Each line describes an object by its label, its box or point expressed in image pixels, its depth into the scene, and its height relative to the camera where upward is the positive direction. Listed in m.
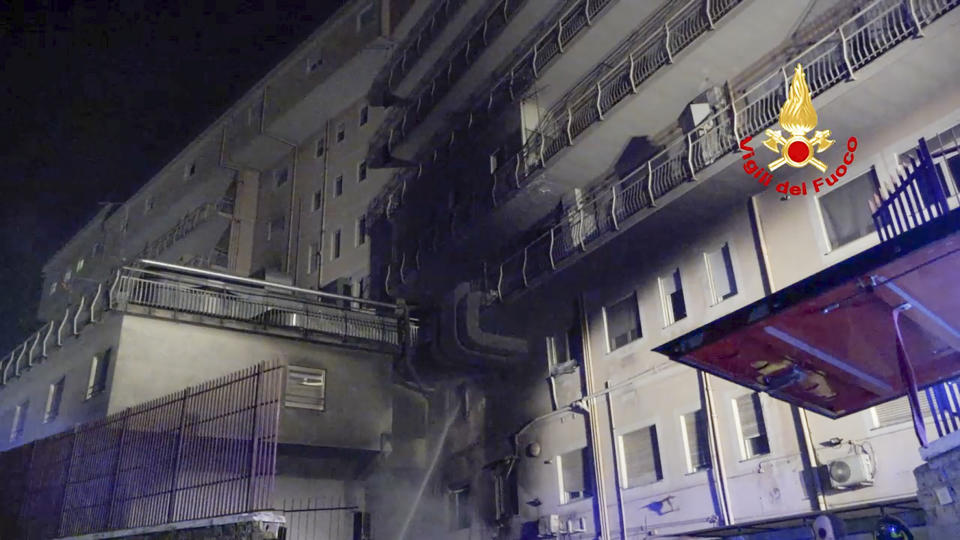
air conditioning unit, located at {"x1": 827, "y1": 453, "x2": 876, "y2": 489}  10.95 +1.17
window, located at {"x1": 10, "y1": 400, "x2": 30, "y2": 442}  24.33 +5.49
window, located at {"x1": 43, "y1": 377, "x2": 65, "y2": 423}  21.78 +5.43
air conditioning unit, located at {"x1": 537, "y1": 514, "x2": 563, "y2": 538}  16.95 +0.88
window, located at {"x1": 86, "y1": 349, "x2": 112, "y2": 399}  18.83 +5.38
